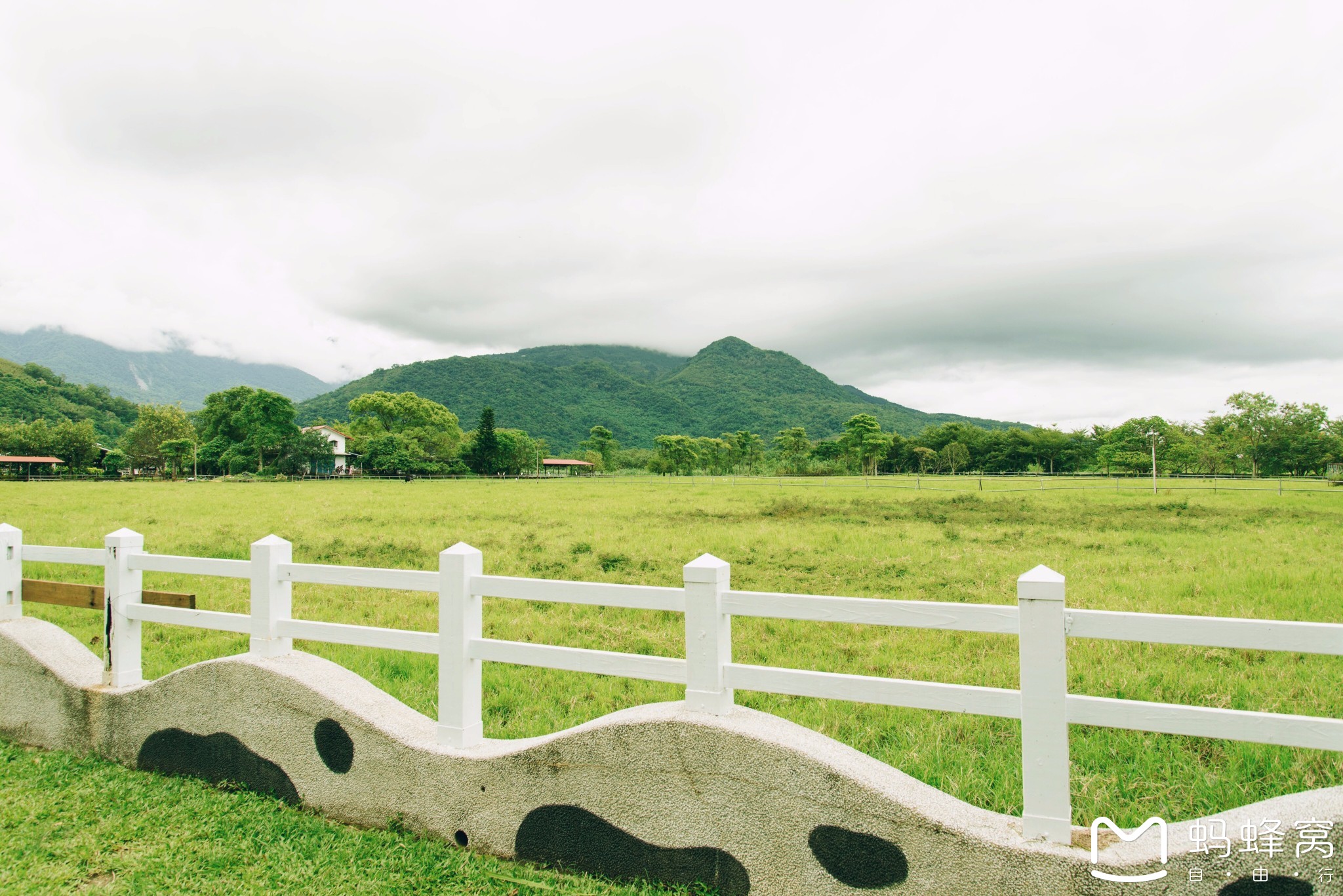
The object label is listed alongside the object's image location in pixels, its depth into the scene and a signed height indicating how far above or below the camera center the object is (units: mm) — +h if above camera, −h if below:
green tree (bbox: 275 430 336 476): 73375 +756
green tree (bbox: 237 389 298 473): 75875 +4364
